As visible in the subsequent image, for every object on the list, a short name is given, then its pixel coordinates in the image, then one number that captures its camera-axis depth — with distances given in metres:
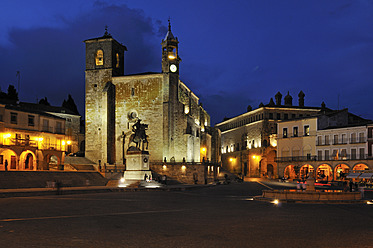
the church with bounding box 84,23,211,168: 51.91
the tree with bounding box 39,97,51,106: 80.31
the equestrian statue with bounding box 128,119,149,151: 36.50
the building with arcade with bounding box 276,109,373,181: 53.09
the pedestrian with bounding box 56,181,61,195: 24.81
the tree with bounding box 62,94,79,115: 79.44
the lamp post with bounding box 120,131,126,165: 52.98
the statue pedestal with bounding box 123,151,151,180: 35.88
